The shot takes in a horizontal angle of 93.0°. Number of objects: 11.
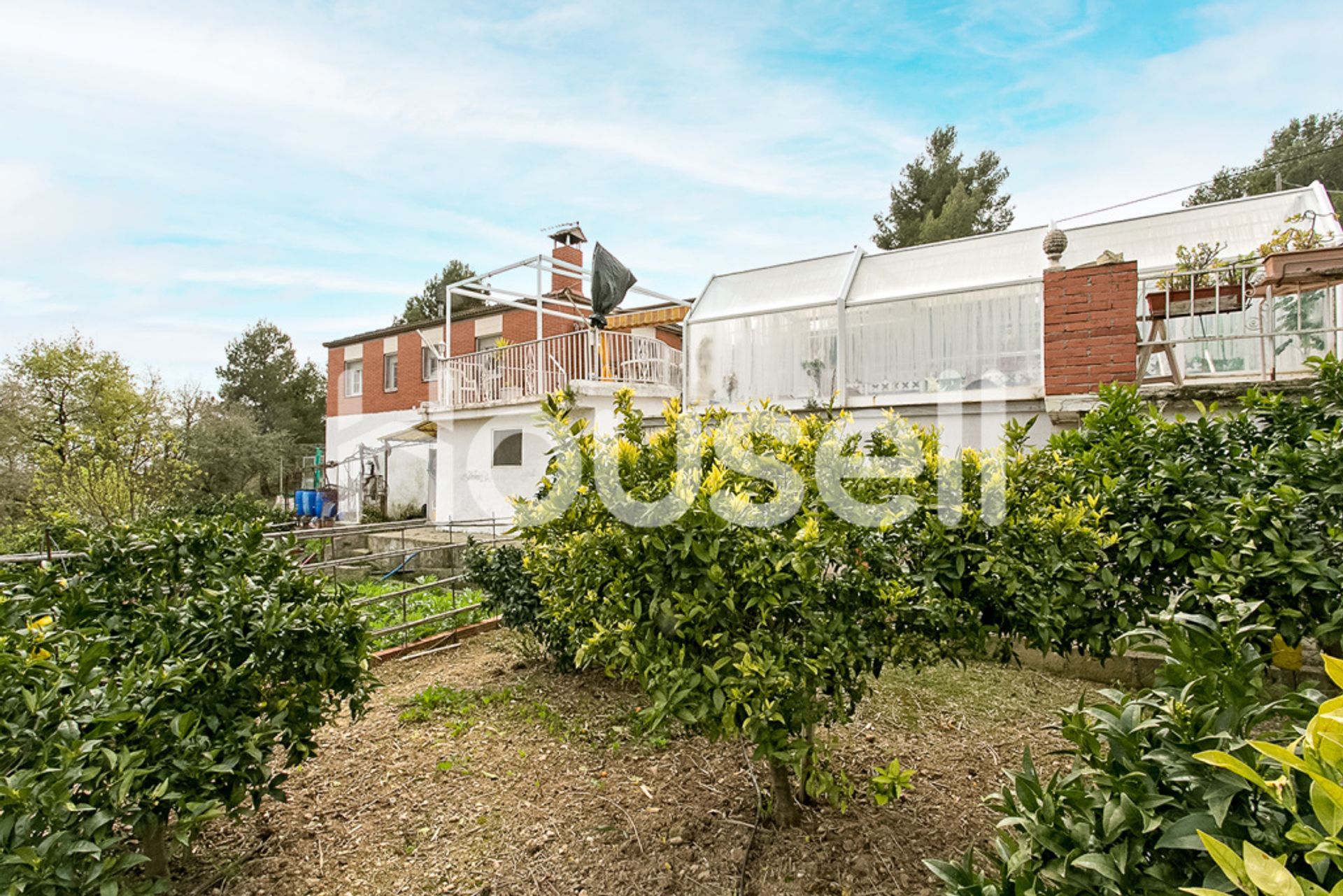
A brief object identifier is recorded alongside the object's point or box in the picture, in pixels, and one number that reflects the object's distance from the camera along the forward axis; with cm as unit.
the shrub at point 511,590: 429
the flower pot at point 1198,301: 509
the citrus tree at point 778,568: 199
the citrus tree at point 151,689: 159
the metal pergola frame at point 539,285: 1058
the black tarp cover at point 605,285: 1052
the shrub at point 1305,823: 64
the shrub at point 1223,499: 222
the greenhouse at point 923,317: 617
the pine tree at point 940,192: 2103
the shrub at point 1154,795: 91
